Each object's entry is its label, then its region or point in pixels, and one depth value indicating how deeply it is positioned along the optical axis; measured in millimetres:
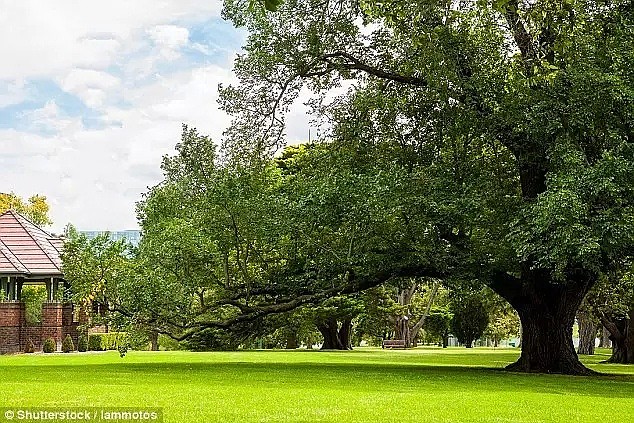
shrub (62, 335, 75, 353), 34875
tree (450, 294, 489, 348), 60312
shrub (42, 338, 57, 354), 34125
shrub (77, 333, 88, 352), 36094
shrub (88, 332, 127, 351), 37188
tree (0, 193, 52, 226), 70875
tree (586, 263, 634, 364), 30144
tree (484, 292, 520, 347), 62875
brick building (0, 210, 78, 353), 33969
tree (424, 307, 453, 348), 59375
